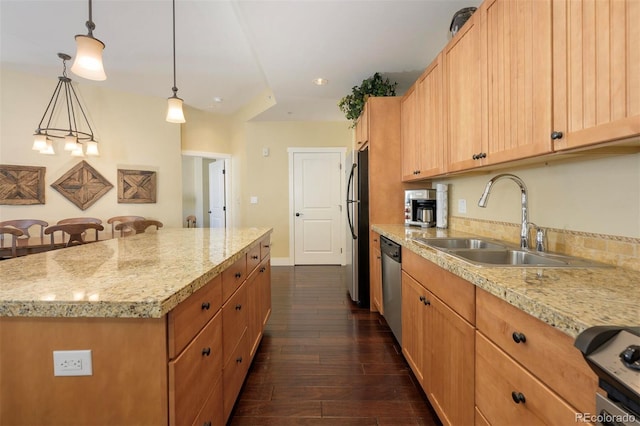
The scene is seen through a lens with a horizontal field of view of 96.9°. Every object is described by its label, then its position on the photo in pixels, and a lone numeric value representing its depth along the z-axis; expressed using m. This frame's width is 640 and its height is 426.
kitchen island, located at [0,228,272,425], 0.77
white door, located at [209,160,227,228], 5.51
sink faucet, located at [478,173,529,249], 1.47
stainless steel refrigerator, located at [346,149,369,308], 3.00
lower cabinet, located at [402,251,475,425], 1.12
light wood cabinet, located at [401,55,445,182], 2.05
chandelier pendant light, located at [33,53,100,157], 3.50
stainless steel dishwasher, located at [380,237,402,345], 2.01
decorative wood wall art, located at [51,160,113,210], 3.83
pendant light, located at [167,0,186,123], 2.23
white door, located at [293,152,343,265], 5.02
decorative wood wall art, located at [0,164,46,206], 3.51
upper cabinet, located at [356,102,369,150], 2.88
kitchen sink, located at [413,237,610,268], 1.21
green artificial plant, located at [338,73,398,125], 3.01
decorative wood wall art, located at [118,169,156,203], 4.20
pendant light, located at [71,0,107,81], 1.50
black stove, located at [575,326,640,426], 0.49
